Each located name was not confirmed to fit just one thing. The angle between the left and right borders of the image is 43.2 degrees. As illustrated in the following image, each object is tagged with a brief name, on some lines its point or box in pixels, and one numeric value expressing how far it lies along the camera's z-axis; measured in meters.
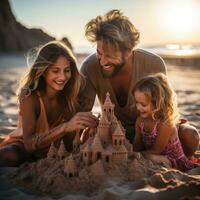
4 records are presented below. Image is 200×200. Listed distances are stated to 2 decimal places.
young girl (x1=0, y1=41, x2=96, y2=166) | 3.17
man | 3.31
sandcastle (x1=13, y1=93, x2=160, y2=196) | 2.58
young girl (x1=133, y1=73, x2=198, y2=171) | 2.95
